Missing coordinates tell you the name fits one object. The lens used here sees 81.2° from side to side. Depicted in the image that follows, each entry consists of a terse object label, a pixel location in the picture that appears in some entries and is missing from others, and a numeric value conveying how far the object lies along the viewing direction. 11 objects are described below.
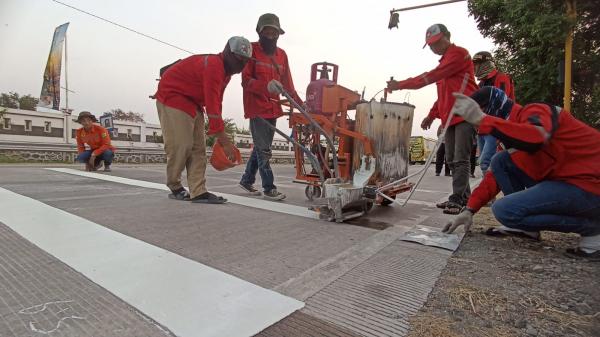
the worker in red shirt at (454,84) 3.43
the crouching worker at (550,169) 1.92
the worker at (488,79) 3.75
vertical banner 16.80
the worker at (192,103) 3.26
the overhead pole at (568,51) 7.16
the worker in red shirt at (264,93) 3.89
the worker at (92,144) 6.77
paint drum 3.41
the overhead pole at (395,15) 9.69
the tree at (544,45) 7.55
